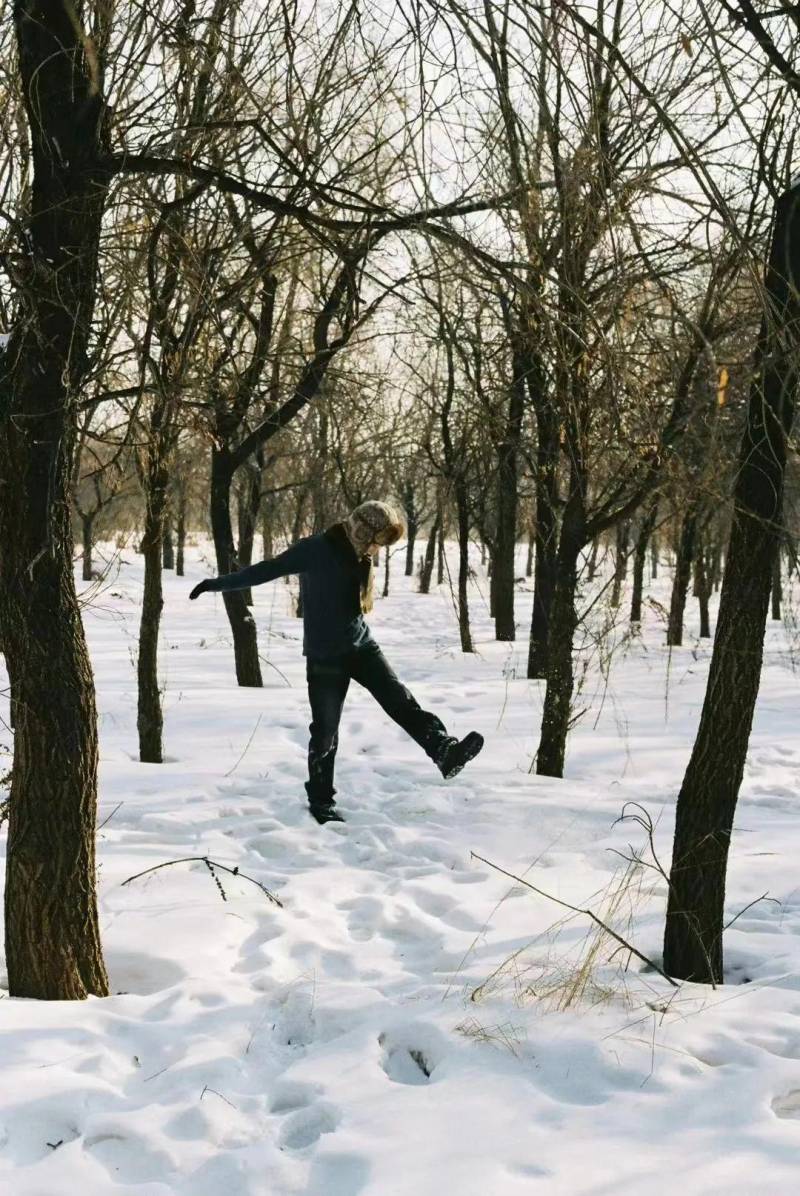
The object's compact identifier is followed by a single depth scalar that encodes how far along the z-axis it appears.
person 5.08
